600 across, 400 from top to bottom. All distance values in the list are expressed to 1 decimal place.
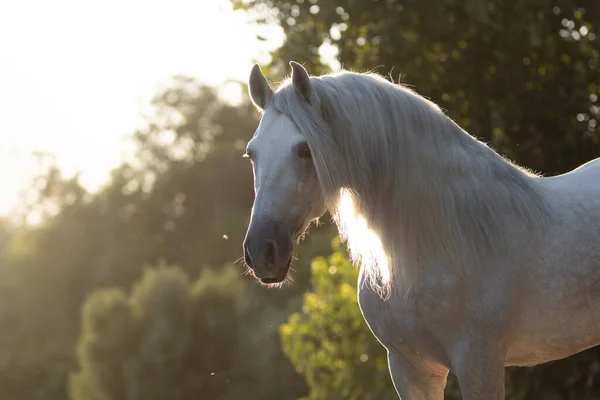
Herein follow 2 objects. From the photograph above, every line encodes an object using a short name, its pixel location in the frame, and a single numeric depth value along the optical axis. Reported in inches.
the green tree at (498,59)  729.6
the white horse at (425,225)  270.4
